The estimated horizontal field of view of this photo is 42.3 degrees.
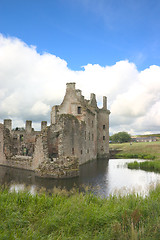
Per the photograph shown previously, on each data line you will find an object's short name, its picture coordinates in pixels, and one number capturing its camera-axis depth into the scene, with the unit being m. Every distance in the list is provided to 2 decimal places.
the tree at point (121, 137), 97.91
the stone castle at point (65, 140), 18.98
